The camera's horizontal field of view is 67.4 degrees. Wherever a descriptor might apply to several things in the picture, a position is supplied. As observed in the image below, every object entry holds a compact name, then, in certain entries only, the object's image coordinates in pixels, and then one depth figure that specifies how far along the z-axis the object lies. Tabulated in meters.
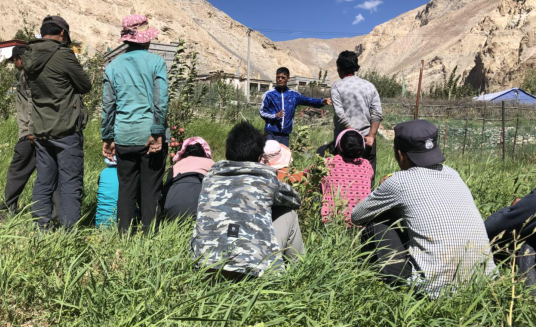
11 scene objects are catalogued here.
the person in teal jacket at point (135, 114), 3.07
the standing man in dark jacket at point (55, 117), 3.10
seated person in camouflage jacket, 2.06
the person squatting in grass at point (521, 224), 2.25
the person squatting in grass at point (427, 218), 2.04
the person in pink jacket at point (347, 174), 3.30
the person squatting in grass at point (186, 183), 3.18
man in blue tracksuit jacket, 5.11
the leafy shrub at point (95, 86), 8.88
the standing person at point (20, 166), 3.57
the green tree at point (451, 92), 36.39
